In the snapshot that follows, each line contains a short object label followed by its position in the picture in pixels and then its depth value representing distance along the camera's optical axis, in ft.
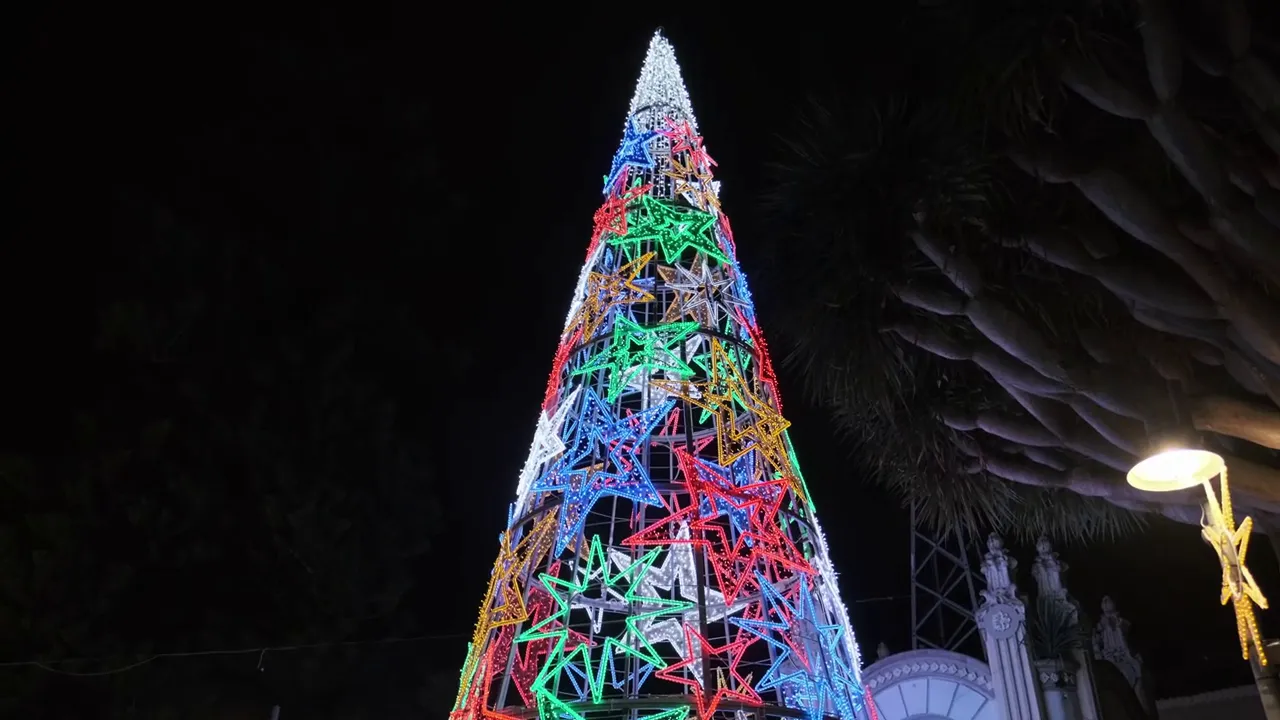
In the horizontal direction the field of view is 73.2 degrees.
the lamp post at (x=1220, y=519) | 13.32
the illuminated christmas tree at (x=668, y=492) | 18.78
